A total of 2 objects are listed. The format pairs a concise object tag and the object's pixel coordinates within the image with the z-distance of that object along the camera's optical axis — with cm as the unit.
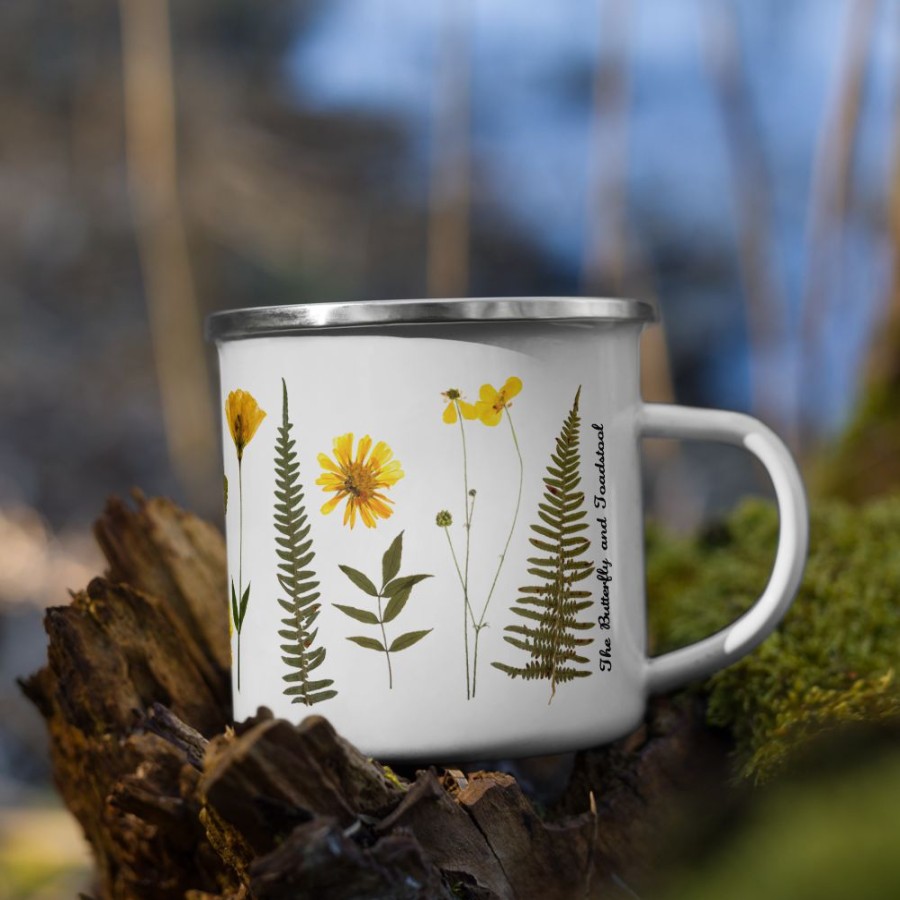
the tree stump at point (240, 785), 33
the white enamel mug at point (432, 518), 37
